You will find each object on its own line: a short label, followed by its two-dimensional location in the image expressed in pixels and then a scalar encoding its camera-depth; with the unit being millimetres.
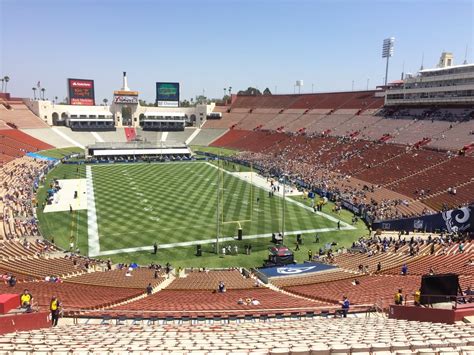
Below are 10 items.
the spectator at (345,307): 15671
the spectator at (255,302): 17731
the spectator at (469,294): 14137
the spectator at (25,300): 14031
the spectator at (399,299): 14977
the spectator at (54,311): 14016
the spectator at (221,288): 20886
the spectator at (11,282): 19564
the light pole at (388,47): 98156
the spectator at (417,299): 14219
